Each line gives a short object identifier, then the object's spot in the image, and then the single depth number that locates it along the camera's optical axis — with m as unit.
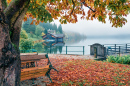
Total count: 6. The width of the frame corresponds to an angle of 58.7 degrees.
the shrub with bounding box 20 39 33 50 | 17.89
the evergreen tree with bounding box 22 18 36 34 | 60.69
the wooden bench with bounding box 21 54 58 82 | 3.93
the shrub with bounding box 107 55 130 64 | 10.02
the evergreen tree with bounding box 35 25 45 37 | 68.12
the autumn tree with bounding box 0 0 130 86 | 2.63
